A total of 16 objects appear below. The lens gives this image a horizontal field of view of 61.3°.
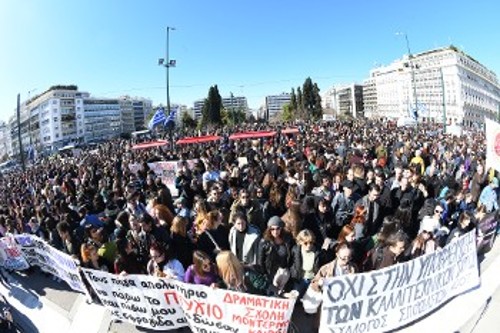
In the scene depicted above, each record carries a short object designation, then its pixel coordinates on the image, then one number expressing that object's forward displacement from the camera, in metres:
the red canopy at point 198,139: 27.51
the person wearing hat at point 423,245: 5.62
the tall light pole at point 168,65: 24.58
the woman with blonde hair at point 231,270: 4.70
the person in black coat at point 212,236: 6.22
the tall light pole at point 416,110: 30.14
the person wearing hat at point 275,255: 5.48
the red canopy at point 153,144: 28.32
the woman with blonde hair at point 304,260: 5.41
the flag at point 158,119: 24.31
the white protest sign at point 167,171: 16.27
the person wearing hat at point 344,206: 7.27
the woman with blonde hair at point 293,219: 6.14
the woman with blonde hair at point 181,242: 6.02
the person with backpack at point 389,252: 5.33
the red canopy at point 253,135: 27.63
